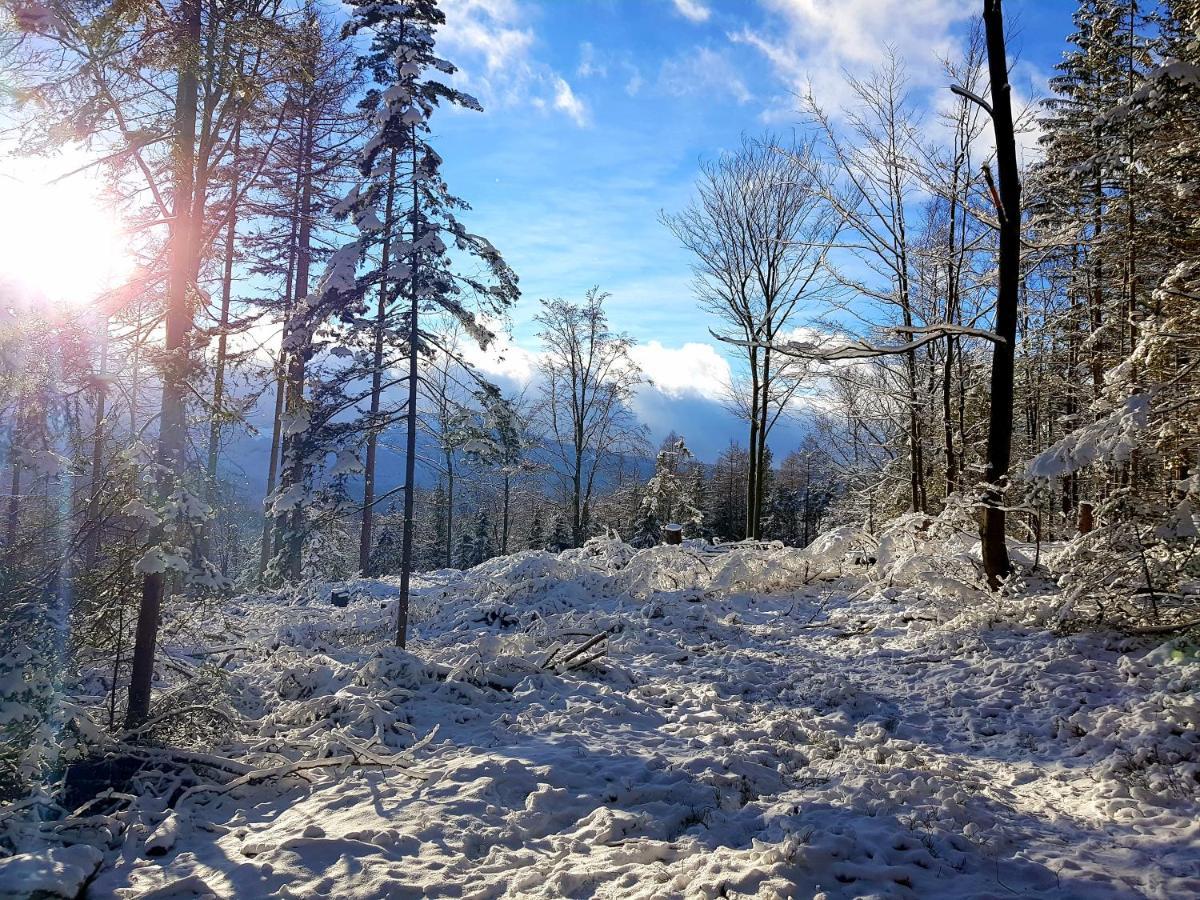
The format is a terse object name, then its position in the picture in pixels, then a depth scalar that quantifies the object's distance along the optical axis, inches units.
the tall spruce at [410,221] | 369.4
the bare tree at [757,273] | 685.9
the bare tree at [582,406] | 990.4
